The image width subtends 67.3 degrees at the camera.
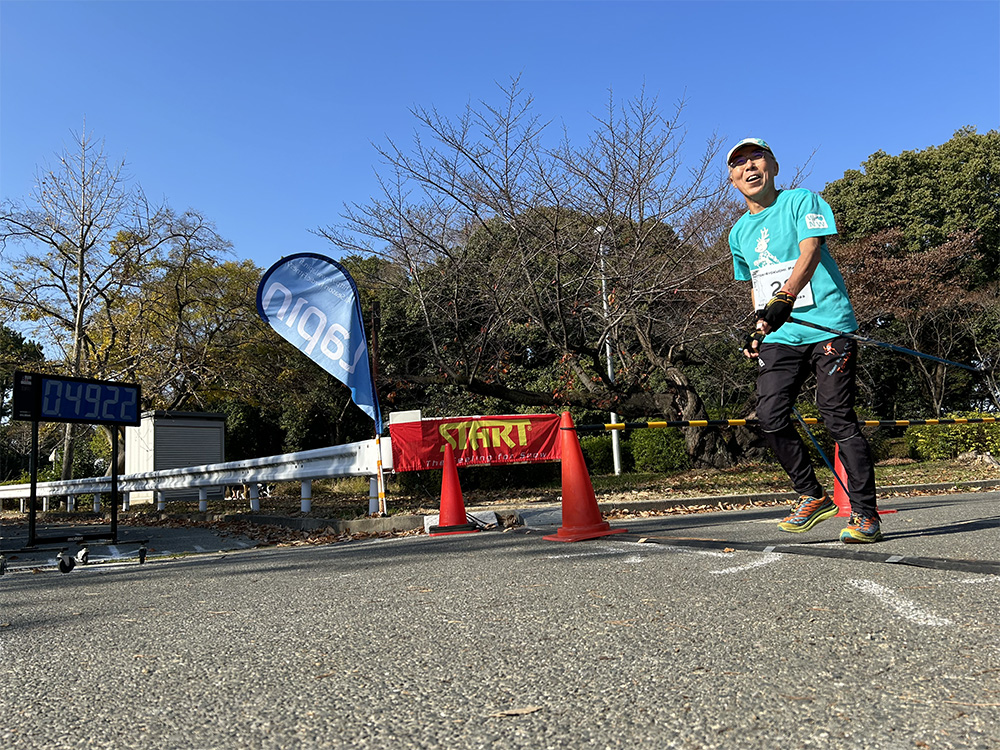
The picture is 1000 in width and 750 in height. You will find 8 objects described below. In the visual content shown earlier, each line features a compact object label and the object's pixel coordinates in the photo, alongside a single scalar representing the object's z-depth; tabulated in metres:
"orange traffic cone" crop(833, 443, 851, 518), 5.93
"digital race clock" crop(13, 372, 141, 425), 6.78
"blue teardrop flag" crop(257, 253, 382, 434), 9.92
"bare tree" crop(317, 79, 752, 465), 12.55
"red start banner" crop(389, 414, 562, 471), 9.62
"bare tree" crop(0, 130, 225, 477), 19.06
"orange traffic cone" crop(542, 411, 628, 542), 5.65
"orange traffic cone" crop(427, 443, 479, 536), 7.53
